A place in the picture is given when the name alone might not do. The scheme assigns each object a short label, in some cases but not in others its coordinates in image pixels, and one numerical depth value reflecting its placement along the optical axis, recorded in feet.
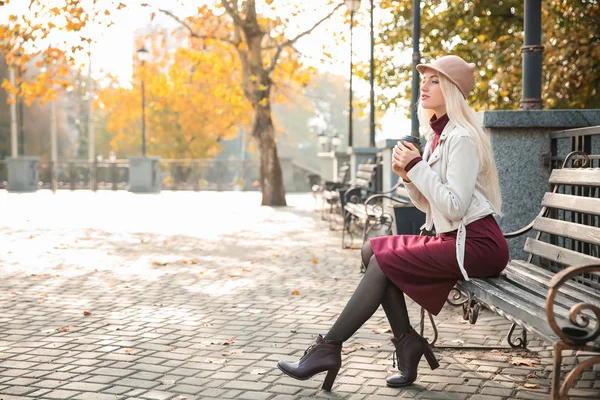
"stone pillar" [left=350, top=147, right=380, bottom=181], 56.49
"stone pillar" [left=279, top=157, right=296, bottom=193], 127.75
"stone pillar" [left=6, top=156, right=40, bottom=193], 123.65
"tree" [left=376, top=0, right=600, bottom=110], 47.32
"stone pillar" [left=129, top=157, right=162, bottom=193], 123.51
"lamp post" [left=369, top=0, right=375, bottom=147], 59.06
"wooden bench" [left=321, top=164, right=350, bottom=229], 54.08
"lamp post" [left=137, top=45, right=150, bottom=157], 112.16
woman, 13.92
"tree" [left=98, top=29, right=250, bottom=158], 143.02
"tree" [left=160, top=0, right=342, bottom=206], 70.18
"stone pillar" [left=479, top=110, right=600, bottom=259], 21.45
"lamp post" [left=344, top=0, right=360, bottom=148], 67.46
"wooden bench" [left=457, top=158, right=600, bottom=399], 10.71
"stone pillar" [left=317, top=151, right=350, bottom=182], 74.54
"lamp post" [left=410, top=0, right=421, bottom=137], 32.55
